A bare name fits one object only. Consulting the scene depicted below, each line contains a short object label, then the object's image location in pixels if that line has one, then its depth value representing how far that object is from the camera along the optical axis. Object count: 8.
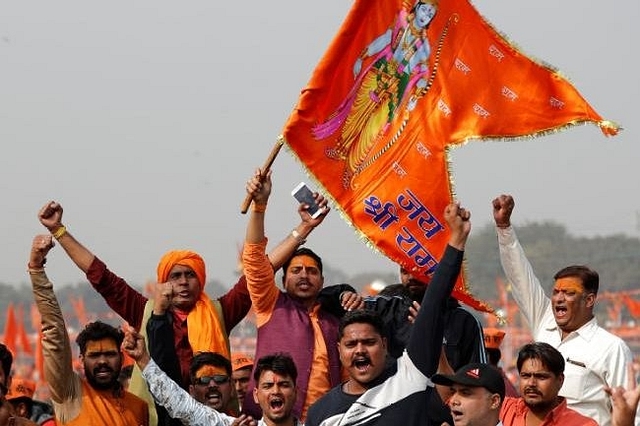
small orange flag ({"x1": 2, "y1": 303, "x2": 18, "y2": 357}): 47.48
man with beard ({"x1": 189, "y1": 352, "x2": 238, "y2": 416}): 15.12
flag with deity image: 16.19
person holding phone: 15.22
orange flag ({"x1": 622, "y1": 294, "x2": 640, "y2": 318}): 54.73
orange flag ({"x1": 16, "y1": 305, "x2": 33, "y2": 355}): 51.67
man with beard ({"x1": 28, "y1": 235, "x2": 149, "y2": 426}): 14.77
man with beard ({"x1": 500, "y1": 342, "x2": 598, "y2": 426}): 13.84
